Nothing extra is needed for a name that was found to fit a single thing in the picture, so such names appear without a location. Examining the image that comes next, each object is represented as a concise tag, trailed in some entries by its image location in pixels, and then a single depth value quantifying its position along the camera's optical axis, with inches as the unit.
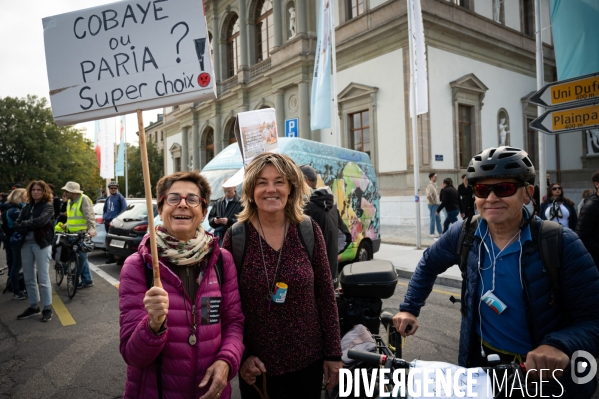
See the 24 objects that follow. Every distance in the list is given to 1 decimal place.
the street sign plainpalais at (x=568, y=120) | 198.7
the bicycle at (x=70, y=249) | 262.2
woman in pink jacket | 68.1
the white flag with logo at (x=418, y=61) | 435.5
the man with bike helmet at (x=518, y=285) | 63.8
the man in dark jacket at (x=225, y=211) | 230.1
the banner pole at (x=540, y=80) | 314.0
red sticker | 79.0
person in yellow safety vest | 275.9
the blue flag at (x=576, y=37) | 238.2
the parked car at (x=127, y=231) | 322.7
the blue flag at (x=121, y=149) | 1024.9
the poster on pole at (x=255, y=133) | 222.5
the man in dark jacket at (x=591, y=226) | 162.2
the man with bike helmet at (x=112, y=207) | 395.9
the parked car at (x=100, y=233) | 404.2
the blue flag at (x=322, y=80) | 506.9
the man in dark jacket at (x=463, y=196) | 476.7
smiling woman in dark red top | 78.4
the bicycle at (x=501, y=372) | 57.7
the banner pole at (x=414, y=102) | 433.4
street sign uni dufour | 197.8
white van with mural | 295.9
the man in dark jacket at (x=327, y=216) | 147.5
